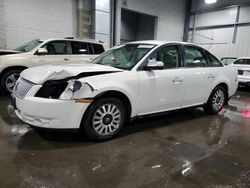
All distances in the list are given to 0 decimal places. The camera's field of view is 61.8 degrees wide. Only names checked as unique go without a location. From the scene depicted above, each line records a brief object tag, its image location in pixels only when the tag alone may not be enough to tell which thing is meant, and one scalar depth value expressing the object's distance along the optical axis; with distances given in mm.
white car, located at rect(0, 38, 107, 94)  5219
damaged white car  2549
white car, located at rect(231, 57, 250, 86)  7736
